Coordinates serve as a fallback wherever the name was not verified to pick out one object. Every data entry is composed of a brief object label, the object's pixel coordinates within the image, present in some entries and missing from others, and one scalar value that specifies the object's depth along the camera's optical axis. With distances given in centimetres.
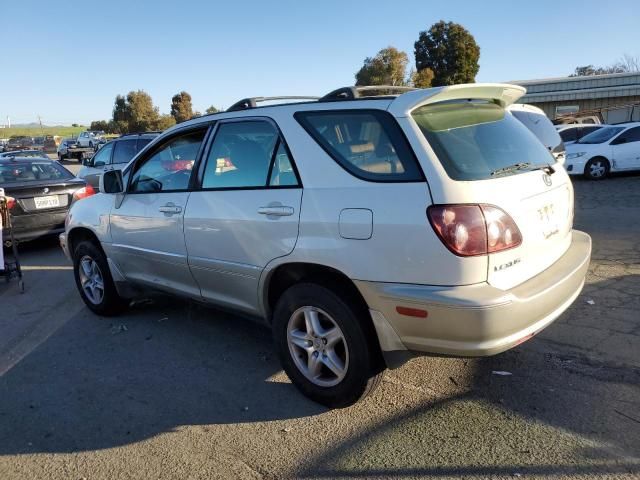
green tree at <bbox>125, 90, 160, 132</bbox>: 6062
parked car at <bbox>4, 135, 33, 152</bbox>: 4166
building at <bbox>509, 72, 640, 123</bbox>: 2984
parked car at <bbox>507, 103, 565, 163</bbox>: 729
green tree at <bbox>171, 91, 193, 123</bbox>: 6061
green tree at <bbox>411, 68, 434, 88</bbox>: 3796
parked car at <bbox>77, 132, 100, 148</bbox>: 4028
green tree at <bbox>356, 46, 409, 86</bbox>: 3941
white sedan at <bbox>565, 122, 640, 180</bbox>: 1366
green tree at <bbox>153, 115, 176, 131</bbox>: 5993
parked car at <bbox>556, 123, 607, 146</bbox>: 1633
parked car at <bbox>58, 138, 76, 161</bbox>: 4075
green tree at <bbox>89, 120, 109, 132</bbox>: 7356
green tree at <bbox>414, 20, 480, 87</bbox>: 4347
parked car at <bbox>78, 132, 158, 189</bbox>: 1190
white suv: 258
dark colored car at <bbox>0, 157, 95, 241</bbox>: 779
